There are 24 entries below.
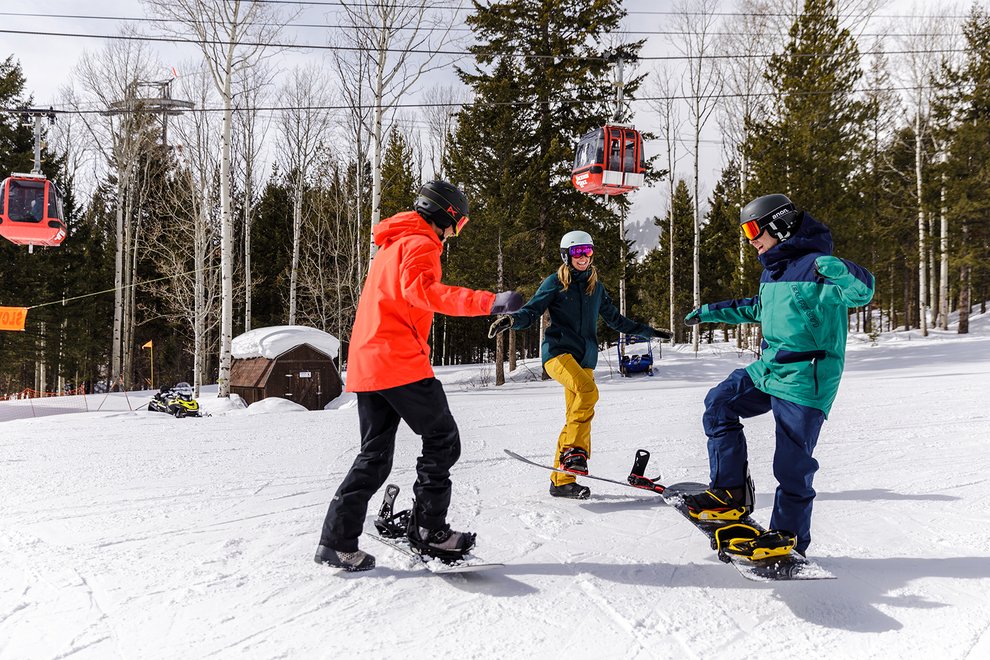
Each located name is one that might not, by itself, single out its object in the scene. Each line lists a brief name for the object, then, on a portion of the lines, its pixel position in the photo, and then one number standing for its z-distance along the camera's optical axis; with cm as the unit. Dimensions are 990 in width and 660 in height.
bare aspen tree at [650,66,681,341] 2723
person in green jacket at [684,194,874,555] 265
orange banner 1248
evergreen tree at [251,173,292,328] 3306
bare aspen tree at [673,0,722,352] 2323
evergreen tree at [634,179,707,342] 3675
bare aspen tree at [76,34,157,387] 2280
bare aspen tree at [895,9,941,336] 2338
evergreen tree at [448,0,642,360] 1783
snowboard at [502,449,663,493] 401
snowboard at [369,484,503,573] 273
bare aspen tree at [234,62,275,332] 2584
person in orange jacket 274
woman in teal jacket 432
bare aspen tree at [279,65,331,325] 2698
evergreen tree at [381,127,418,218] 2391
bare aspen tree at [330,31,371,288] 1984
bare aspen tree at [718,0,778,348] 2206
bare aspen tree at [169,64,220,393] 1961
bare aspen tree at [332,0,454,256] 1405
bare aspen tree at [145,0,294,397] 1370
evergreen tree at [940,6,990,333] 2228
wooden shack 1603
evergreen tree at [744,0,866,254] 1928
